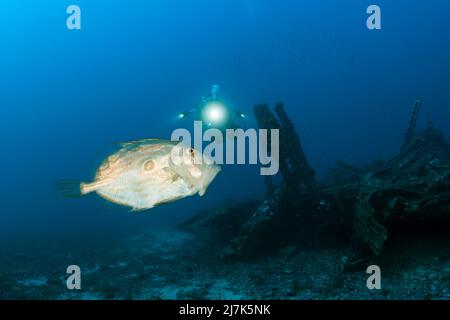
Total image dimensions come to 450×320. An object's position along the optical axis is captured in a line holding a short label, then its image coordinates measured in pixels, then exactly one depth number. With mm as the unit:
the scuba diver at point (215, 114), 9727
